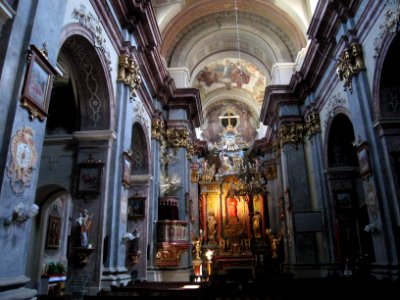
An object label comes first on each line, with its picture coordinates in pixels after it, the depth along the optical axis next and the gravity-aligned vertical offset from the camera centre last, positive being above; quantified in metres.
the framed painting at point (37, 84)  4.34 +2.22
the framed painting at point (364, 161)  7.48 +2.02
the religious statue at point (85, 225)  6.67 +0.72
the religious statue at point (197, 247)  16.76 +0.64
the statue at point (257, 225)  18.94 +1.83
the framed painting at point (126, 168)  8.05 +2.10
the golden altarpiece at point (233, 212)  17.86 +2.57
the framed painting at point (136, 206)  10.24 +1.58
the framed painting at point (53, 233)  11.49 +1.01
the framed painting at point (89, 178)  7.25 +1.68
